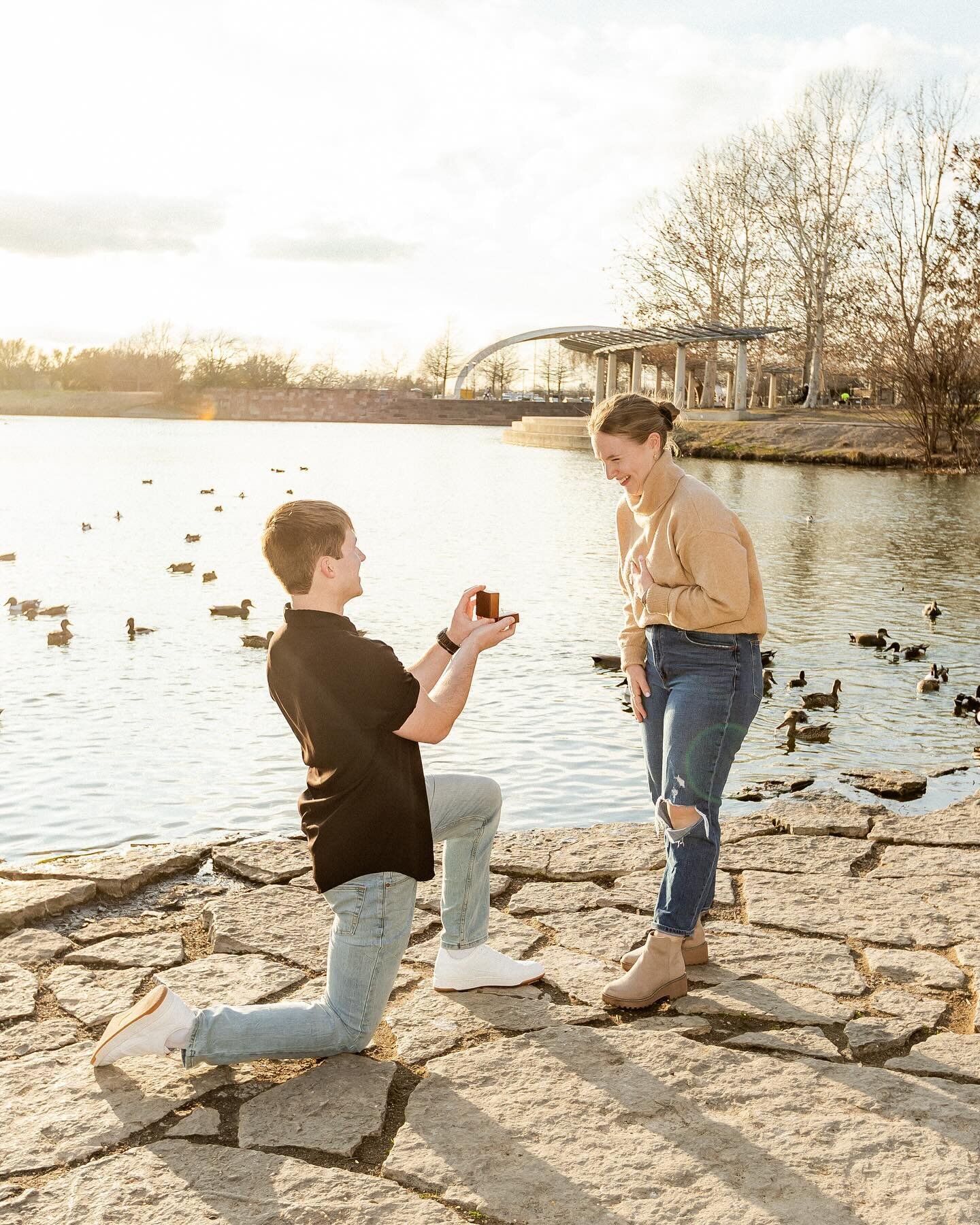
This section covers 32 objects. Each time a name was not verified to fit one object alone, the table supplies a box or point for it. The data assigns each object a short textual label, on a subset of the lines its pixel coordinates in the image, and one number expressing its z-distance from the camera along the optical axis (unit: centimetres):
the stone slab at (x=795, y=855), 498
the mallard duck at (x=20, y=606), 1234
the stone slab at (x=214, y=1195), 260
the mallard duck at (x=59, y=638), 1117
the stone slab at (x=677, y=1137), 265
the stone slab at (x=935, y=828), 536
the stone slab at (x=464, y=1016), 345
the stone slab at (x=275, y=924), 409
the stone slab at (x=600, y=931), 416
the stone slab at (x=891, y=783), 673
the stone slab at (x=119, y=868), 480
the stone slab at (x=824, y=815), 549
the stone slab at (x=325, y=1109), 292
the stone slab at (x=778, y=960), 387
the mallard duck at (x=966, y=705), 880
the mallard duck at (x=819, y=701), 886
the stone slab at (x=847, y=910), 425
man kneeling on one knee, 312
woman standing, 364
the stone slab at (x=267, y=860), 494
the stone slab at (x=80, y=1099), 287
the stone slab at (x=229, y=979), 372
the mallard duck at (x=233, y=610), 1228
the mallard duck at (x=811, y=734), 807
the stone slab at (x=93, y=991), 364
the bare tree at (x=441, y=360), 12639
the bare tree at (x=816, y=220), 5294
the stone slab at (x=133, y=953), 401
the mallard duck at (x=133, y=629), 1155
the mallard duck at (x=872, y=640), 1134
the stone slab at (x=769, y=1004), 361
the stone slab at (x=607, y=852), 500
